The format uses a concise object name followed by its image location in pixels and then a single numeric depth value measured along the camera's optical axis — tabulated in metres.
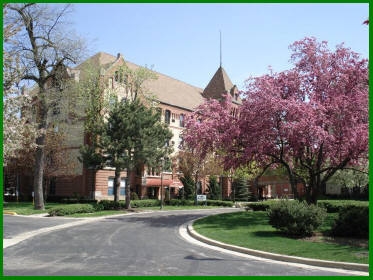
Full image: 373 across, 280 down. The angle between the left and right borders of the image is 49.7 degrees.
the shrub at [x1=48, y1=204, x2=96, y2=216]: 27.97
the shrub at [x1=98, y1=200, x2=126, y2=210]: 33.26
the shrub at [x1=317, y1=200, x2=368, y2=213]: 28.36
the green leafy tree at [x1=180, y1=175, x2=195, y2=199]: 48.19
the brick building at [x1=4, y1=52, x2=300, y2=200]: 43.78
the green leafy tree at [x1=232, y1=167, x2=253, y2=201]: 57.28
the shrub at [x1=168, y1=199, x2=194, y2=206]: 41.88
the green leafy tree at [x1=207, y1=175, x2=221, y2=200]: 54.91
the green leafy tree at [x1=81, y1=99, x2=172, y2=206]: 32.97
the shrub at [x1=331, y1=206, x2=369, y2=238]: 15.23
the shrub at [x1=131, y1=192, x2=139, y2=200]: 43.90
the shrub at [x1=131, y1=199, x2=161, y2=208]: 36.51
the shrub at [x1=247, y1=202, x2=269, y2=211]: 29.33
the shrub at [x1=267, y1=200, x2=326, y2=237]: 15.72
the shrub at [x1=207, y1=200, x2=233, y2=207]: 43.97
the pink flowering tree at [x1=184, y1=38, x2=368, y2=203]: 21.02
